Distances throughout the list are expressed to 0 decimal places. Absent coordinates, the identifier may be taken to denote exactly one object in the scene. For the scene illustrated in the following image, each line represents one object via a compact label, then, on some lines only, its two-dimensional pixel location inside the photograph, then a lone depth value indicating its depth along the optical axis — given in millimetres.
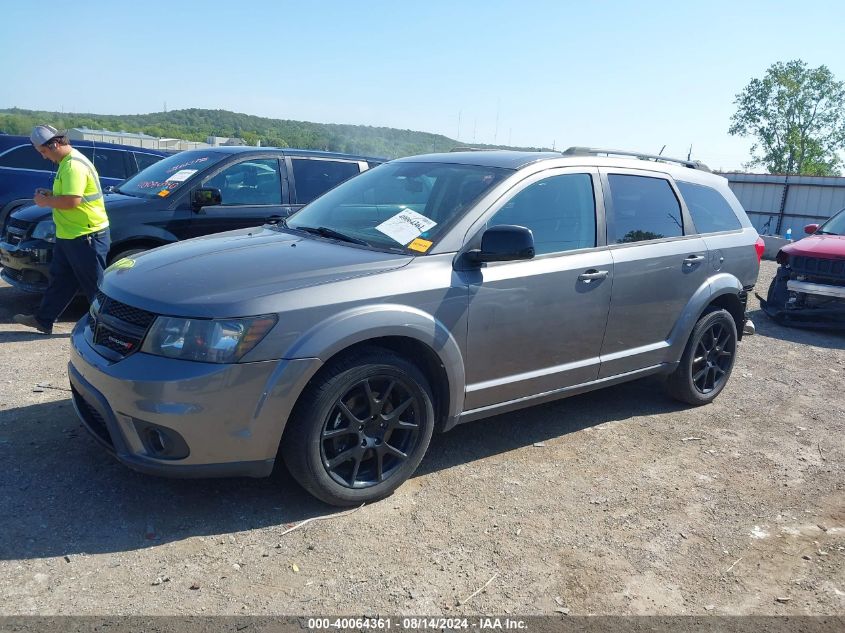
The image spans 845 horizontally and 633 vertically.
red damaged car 8445
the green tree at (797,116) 60875
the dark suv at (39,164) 11258
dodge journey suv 3141
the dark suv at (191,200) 6754
